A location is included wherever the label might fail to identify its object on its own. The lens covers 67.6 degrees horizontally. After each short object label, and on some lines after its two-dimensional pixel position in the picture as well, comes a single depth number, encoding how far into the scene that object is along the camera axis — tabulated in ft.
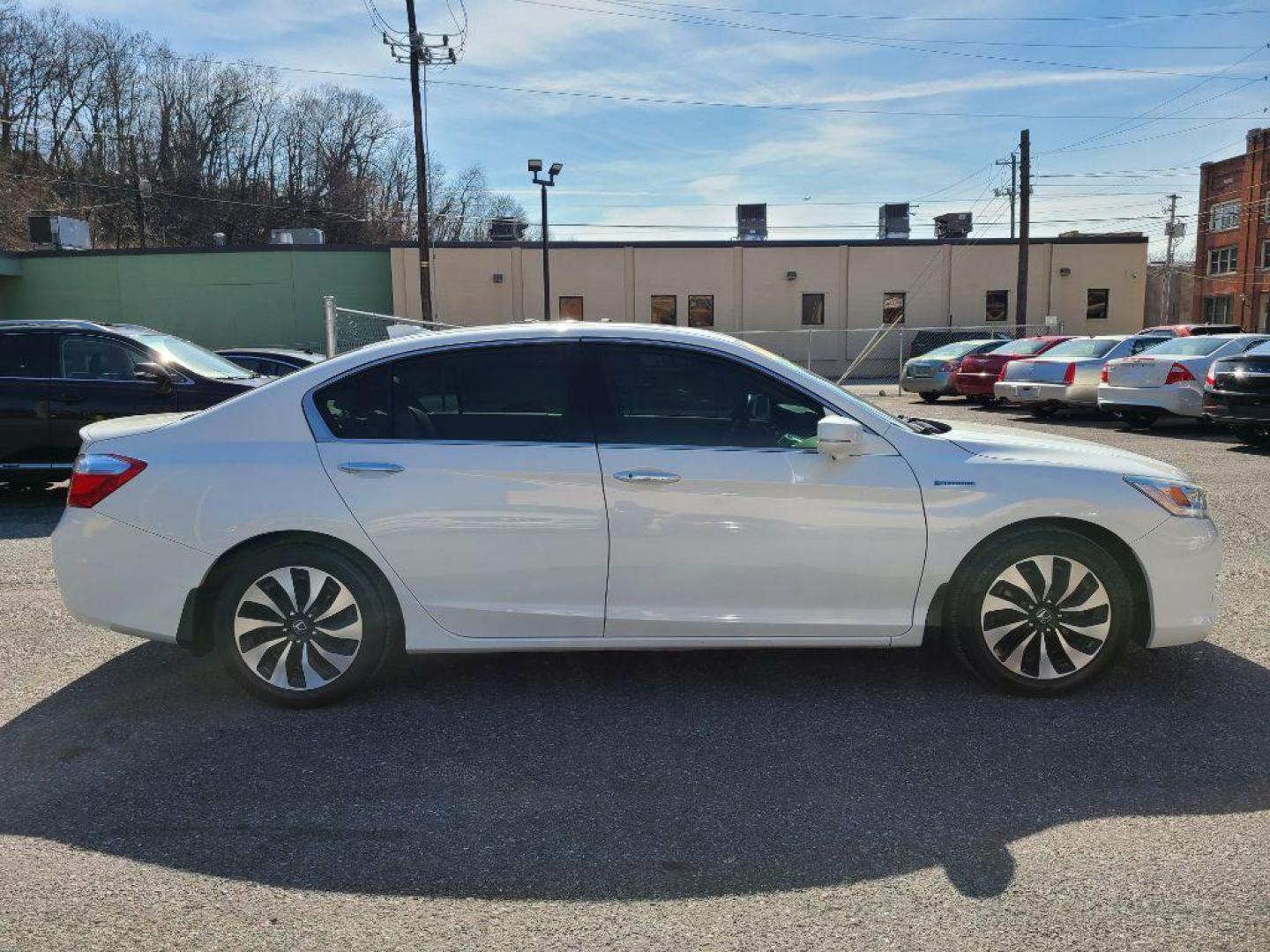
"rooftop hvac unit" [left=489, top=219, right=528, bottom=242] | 125.59
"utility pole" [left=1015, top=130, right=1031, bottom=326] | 99.50
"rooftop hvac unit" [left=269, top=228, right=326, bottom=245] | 114.62
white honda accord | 12.75
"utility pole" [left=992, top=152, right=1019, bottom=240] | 113.50
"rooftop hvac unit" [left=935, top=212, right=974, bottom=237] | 123.26
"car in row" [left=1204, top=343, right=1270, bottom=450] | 37.58
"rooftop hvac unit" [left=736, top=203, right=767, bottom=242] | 129.70
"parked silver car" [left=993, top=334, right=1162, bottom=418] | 52.90
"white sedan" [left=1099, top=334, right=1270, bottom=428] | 44.32
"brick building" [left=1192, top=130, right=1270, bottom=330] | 164.55
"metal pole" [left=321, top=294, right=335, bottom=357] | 36.26
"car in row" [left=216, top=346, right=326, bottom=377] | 42.22
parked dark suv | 28.60
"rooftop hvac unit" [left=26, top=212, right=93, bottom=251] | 113.29
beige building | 116.37
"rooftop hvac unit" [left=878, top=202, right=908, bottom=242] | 134.51
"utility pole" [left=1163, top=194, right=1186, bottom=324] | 233.31
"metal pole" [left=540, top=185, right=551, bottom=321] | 102.97
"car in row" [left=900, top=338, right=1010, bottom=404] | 69.46
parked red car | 65.10
